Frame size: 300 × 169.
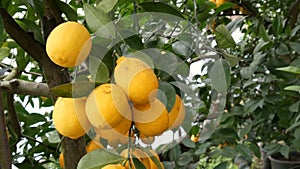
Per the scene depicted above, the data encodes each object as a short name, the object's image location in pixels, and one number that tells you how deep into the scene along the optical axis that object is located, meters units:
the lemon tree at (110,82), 0.42
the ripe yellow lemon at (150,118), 0.44
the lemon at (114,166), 0.42
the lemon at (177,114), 0.50
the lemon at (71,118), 0.44
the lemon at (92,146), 0.60
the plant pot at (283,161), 1.98
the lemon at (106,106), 0.41
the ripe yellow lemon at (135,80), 0.42
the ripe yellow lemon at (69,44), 0.41
